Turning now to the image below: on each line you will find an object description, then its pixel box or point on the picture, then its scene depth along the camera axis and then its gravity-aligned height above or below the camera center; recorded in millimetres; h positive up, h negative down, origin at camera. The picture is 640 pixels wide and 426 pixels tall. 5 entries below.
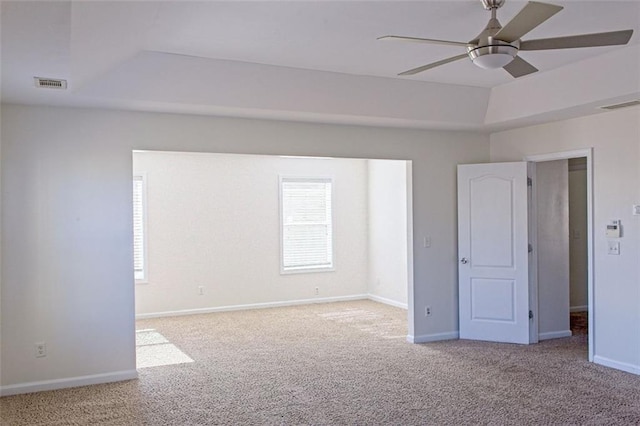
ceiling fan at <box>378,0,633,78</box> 2502 +879
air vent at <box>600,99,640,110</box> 4549 +977
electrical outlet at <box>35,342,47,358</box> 4461 -1100
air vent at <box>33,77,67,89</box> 3710 +981
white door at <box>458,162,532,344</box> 5824 -408
